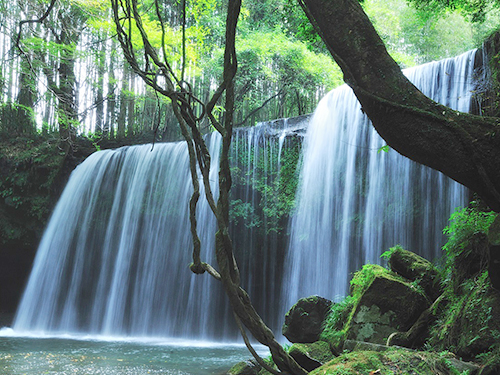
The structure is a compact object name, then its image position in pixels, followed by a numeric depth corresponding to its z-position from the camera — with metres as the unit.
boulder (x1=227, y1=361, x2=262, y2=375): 5.59
